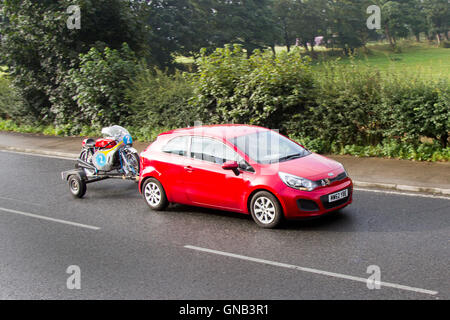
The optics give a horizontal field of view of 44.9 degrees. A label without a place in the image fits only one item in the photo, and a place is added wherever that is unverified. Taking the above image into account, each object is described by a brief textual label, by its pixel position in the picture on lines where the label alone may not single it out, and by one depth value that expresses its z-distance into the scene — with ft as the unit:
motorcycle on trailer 39.63
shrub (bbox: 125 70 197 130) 56.85
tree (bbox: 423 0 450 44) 266.36
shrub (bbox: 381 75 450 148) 40.22
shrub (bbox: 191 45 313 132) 48.39
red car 28.30
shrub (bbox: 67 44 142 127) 63.87
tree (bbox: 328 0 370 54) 241.76
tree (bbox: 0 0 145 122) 69.72
